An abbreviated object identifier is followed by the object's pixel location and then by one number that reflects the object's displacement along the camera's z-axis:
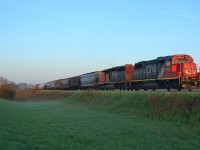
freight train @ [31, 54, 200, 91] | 24.36
